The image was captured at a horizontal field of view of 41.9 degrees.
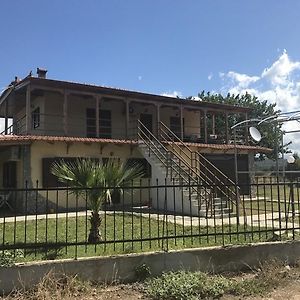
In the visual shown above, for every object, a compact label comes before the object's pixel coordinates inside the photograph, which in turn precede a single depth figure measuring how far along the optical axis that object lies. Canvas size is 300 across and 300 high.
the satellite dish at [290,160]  19.69
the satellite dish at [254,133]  15.23
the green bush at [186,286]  5.62
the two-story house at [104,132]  16.92
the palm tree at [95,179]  8.05
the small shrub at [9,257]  5.73
